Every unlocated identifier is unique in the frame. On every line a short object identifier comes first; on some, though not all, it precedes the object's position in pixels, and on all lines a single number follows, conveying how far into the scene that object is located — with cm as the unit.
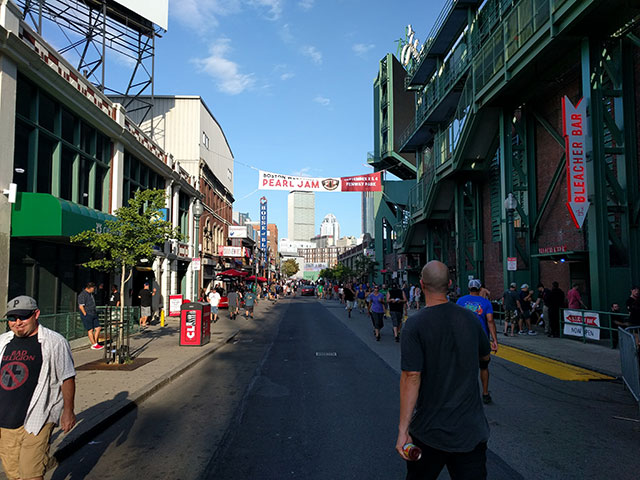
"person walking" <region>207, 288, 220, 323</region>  2173
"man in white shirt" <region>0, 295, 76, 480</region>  348
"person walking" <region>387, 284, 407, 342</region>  1397
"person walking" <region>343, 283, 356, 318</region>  2677
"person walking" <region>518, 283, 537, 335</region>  1633
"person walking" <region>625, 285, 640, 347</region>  1059
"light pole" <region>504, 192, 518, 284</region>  2006
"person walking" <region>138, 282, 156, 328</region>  1891
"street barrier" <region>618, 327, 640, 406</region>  708
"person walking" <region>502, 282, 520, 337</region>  1576
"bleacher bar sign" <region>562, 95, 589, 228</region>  1447
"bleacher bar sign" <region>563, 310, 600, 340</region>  1344
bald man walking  282
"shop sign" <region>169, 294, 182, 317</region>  2316
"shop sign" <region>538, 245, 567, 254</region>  1694
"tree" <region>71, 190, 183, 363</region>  1098
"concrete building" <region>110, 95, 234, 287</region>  3509
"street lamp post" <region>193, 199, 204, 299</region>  1859
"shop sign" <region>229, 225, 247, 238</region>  4632
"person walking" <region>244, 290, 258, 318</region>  2466
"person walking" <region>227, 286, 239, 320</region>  2469
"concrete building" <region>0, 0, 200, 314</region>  1139
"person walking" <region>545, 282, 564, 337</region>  1523
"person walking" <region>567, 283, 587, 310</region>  1496
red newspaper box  1379
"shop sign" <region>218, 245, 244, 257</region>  4244
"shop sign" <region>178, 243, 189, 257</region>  2926
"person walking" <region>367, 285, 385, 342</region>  1492
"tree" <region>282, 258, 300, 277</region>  13212
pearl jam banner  2267
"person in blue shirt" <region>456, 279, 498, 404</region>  738
